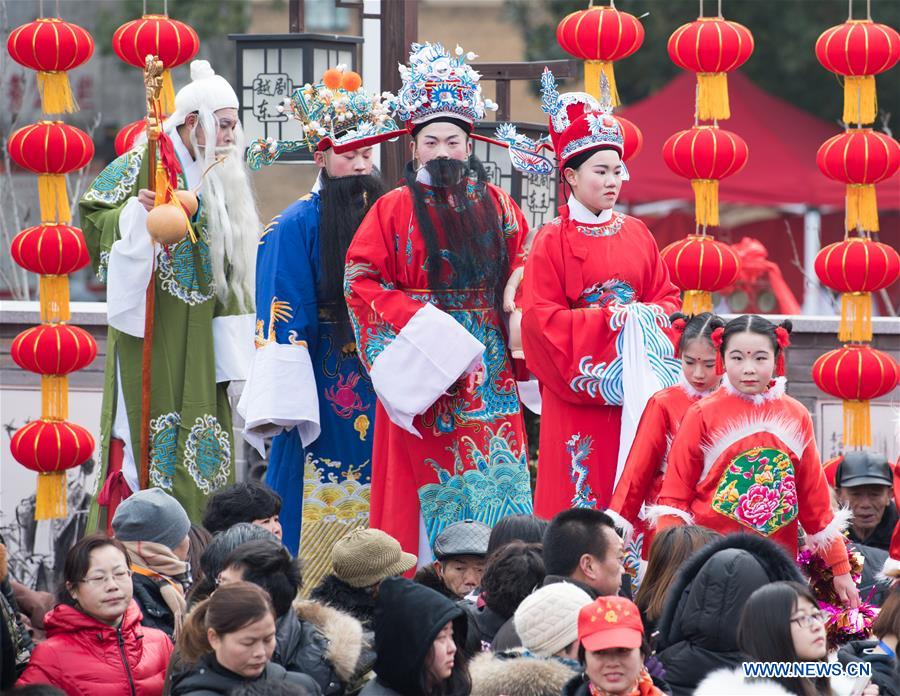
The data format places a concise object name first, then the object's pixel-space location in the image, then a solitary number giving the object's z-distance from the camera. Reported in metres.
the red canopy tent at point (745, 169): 35.12
